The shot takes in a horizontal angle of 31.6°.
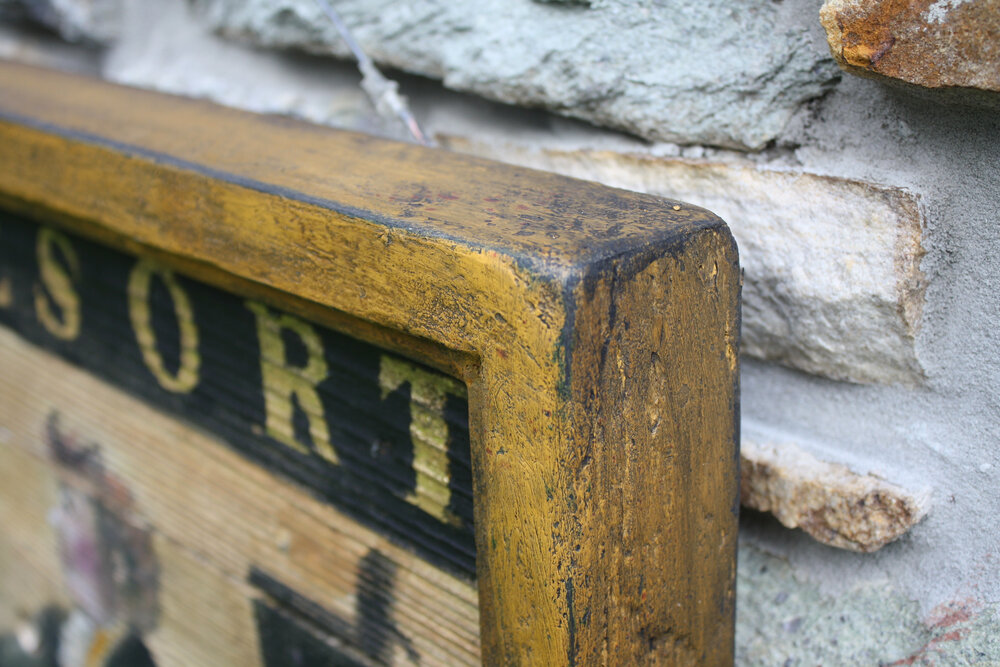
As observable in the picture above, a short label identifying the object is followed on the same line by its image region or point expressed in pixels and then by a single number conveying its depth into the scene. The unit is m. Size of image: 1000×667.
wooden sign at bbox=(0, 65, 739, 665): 0.39
